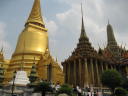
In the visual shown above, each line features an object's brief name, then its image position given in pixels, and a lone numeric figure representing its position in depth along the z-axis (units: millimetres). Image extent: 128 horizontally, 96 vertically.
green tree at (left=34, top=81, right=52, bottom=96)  18422
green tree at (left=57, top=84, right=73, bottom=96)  20141
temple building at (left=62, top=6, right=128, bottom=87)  36656
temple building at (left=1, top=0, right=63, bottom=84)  32894
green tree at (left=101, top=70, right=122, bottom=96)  29344
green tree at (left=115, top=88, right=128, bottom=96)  22948
